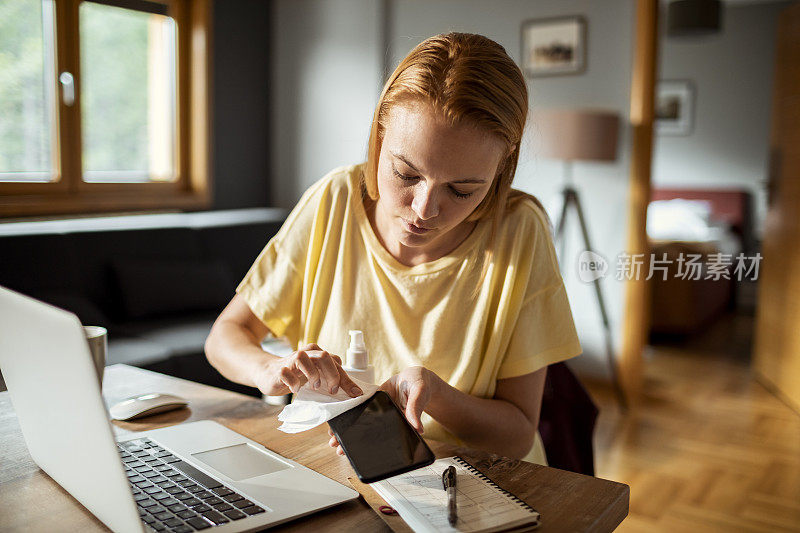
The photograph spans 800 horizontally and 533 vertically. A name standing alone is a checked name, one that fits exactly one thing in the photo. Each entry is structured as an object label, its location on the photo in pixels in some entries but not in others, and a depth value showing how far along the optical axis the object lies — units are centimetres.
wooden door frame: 349
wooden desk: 76
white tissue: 81
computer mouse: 107
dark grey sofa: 284
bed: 496
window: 348
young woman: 98
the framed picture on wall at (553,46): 375
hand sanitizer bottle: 95
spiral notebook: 74
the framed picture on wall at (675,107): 721
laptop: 65
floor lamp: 345
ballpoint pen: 75
